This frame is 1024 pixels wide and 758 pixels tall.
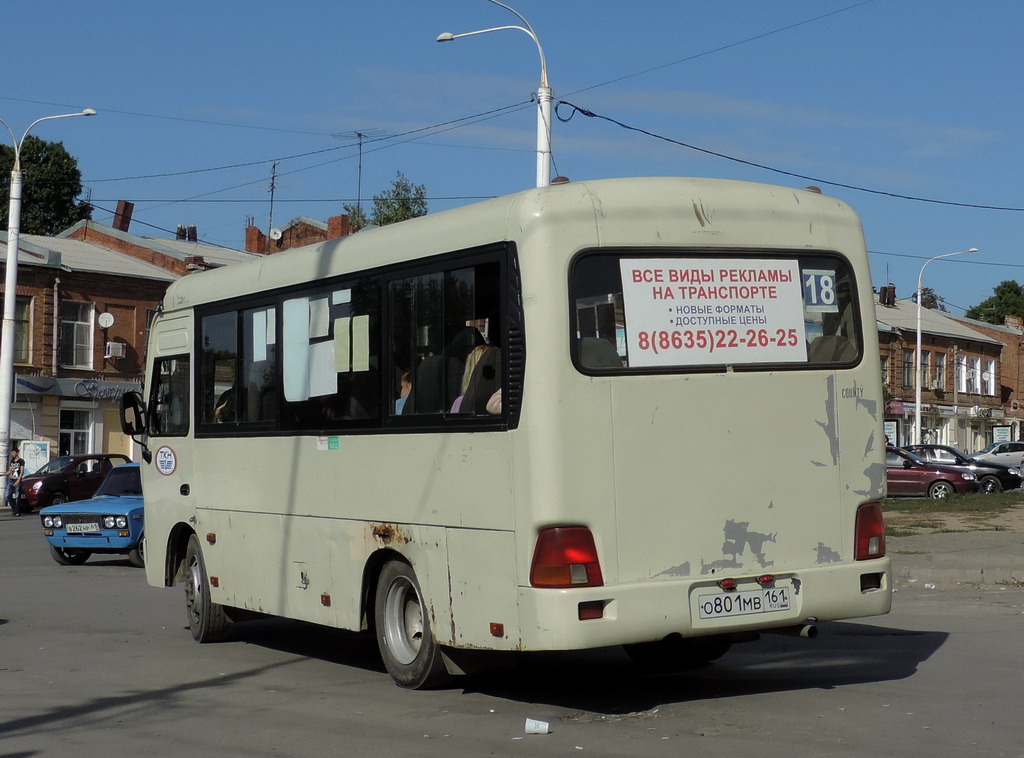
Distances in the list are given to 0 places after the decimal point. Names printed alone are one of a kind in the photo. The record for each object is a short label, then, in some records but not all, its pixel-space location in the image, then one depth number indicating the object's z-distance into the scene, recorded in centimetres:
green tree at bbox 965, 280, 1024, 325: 10931
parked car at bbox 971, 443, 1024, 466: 5172
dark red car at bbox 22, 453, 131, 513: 3509
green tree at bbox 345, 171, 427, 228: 6256
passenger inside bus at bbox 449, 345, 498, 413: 802
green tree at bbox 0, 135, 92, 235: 6994
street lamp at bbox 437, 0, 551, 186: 2175
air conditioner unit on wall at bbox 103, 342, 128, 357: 5091
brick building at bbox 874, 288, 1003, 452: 7412
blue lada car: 2017
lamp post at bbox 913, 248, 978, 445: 6281
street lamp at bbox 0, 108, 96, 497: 3716
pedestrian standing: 3594
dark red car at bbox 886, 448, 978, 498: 3681
